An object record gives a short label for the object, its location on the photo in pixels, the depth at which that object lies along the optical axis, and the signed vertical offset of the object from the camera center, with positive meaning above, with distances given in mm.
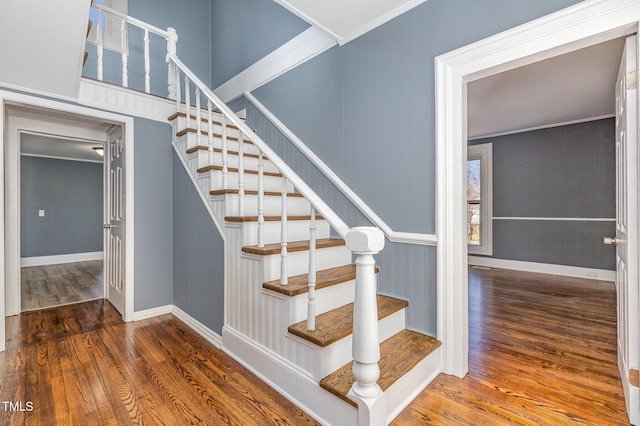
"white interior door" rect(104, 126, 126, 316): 2963 -82
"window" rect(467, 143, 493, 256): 5406 +221
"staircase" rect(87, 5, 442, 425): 1305 -548
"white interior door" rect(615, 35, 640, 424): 1414 -49
